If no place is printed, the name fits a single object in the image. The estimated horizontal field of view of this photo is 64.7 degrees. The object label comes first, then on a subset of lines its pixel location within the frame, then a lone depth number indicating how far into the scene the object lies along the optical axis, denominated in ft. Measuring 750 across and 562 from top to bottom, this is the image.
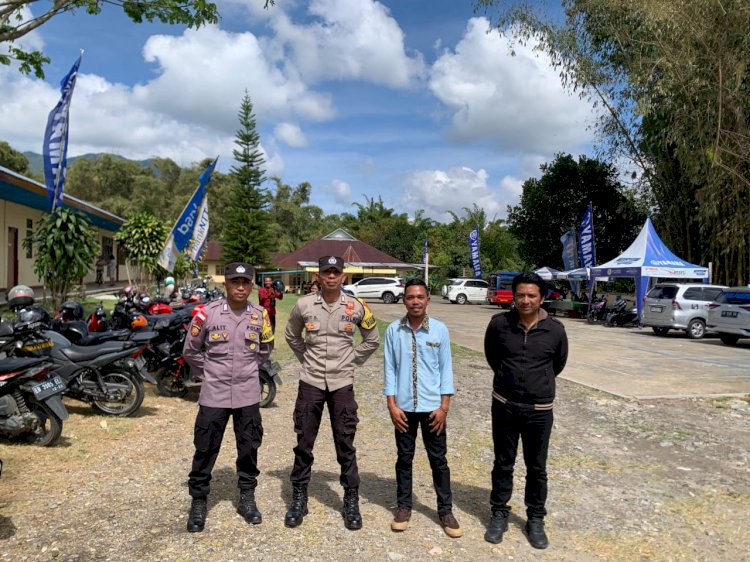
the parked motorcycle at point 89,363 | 18.79
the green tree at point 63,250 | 35.09
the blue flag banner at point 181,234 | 39.70
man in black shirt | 11.76
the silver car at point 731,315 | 46.34
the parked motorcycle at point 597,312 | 71.41
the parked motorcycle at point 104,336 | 21.16
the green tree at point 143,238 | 54.13
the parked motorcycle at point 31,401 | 16.21
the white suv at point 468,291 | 110.93
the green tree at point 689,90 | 57.93
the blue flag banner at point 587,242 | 77.66
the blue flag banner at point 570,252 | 90.53
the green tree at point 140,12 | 25.12
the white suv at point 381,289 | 107.55
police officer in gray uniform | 12.42
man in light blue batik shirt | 12.23
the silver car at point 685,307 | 53.83
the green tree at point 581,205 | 106.42
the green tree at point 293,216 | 195.44
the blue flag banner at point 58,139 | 31.24
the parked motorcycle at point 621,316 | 67.62
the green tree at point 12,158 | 127.91
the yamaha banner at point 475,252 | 115.96
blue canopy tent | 63.26
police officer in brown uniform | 12.58
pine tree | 135.03
